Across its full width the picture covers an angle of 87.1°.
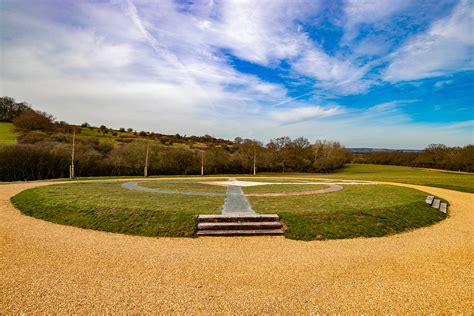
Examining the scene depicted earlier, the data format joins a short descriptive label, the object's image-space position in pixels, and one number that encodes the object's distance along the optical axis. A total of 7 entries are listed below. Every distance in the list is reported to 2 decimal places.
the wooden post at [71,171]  30.80
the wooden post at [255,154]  48.47
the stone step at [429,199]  13.75
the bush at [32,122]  52.52
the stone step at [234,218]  9.18
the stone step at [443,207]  12.98
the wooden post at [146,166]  38.89
